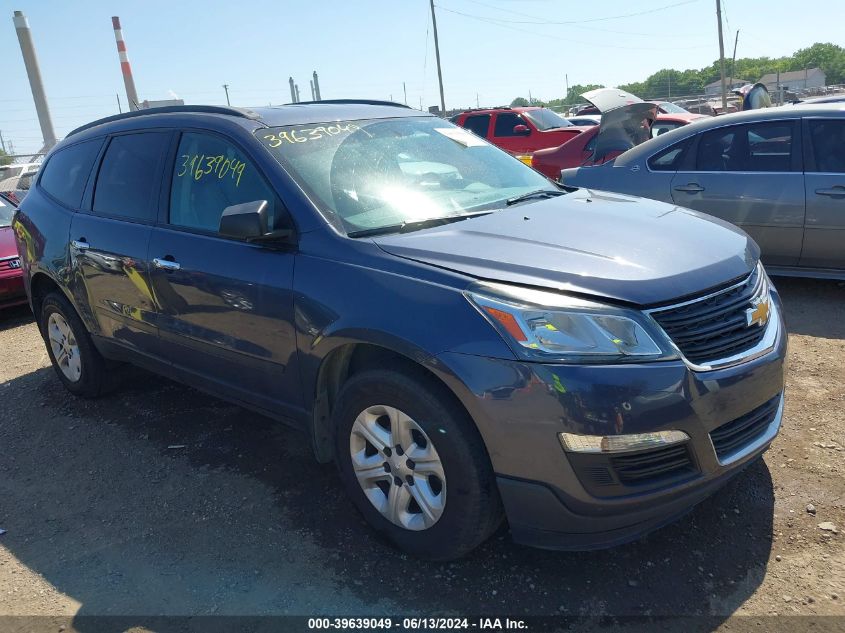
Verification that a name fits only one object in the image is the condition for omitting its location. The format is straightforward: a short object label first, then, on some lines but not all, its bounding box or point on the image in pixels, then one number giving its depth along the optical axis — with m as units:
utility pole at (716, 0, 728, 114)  24.52
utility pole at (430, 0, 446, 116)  33.88
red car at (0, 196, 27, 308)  7.20
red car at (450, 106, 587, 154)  14.83
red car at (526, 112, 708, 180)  10.41
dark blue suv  2.38
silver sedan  5.54
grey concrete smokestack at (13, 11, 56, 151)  53.00
